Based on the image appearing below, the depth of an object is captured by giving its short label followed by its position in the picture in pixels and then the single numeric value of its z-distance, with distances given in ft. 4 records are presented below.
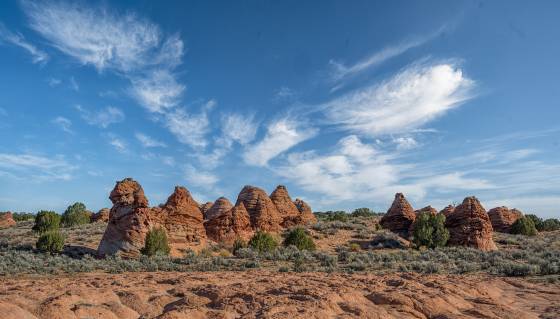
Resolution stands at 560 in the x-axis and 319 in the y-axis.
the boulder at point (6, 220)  161.01
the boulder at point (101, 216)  167.22
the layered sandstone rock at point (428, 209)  149.83
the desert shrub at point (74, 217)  147.13
